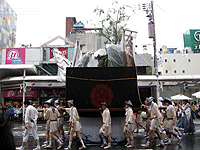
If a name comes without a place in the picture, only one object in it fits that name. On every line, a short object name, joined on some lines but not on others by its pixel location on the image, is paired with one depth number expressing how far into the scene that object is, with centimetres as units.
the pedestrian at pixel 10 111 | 1817
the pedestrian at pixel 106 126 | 789
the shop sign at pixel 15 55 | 2604
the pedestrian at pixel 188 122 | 1120
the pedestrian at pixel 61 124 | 950
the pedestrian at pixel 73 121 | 770
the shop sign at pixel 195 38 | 3822
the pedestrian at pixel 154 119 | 821
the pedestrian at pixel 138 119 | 1181
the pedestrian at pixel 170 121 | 871
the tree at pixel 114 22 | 1760
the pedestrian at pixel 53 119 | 813
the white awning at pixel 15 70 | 1989
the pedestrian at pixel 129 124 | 804
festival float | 881
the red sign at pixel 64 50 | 2634
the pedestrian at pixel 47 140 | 827
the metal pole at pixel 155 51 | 1770
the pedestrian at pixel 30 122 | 760
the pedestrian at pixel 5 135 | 172
